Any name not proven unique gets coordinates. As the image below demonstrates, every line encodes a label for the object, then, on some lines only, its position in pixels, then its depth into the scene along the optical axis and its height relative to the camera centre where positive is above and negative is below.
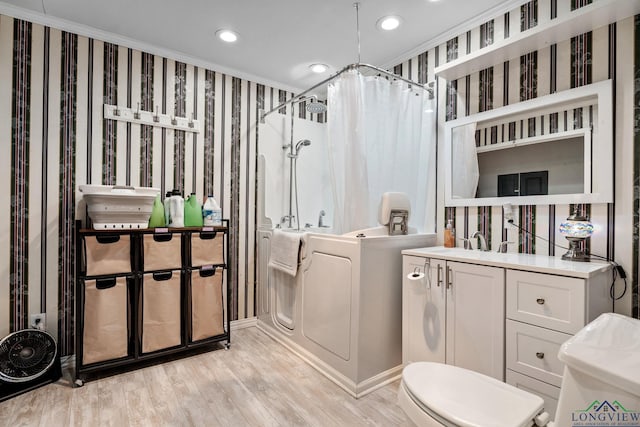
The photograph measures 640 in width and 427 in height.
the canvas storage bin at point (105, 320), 2.06 -0.72
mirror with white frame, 1.69 +0.38
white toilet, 0.70 -0.47
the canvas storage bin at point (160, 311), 2.25 -0.72
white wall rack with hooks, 2.47 +0.77
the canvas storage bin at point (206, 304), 2.46 -0.73
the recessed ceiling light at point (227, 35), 2.40 +1.35
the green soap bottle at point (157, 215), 2.41 -0.03
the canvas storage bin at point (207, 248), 2.46 -0.29
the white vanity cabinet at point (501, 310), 1.40 -0.49
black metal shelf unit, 2.06 -0.60
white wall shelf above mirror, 1.57 +1.00
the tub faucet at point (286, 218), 3.19 -0.07
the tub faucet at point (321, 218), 3.11 -0.06
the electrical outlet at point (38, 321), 2.20 -0.77
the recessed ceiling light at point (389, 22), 2.20 +1.34
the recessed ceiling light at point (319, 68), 2.95 +1.36
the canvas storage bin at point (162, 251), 2.26 -0.29
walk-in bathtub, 1.98 -0.64
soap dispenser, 2.29 -0.18
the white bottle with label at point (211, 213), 2.65 -0.01
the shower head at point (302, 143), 3.15 +0.68
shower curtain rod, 2.11 +0.96
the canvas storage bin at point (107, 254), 2.06 -0.29
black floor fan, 1.94 -0.97
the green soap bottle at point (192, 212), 2.59 -0.01
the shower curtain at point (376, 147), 2.17 +0.47
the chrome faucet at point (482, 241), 2.13 -0.19
